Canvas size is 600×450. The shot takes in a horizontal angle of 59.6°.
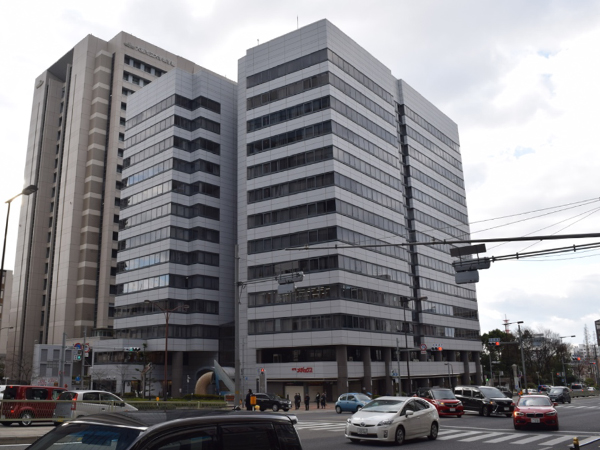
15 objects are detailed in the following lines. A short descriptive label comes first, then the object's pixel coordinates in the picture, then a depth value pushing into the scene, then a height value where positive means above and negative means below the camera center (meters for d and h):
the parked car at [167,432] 4.68 -0.69
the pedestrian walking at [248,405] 27.69 -2.59
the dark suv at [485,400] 33.47 -3.16
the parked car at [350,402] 41.53 -3.76
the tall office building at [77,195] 95.62 +31.52
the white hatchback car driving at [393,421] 17.23 -2.27
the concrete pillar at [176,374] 75.42 -2.45
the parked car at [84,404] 21.42 -1.92
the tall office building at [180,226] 78.06 +19.96
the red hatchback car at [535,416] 23.23 -2.86
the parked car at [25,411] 20.75 -2.04
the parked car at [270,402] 43.75 -3.88
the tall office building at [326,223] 65.81 +17.46
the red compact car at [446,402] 31.83 -3.01
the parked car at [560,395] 53.19 -4.50
